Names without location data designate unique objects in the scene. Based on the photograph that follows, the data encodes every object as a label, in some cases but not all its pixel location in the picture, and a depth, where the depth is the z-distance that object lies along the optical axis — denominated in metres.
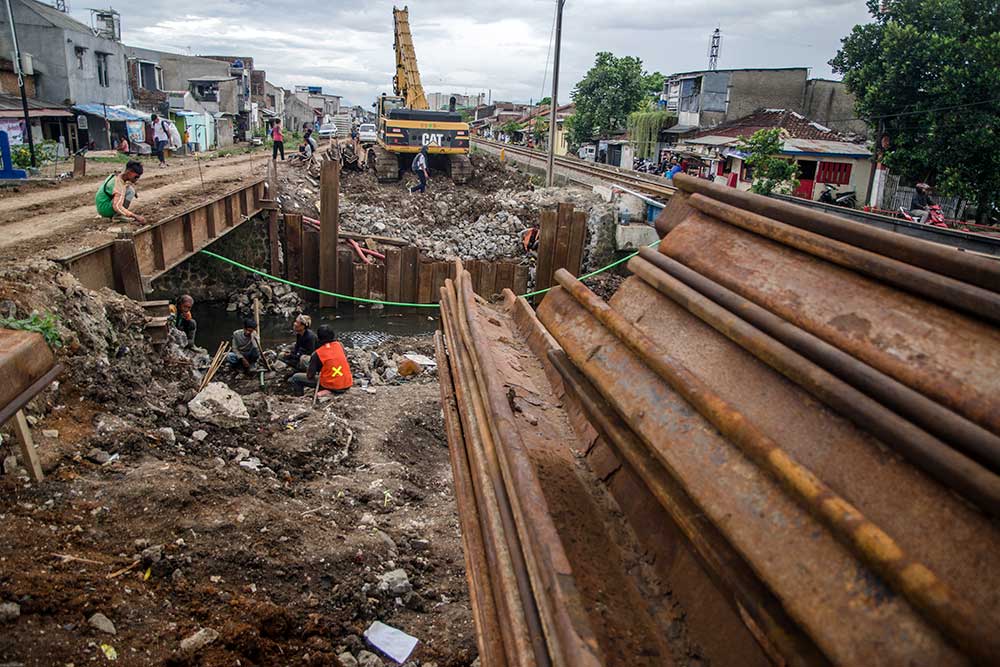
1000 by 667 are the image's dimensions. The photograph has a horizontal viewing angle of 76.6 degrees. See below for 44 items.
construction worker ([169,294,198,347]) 9.59
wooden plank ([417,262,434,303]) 14.50
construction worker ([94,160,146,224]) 9.01
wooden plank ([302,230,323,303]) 15.08
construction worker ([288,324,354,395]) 8.22
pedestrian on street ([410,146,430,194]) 23.31
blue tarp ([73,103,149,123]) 28.00
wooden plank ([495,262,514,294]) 14.60
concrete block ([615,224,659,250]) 15.32
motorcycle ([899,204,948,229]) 15.12
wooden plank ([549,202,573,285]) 13.94
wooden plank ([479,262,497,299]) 14.54
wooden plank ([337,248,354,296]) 14.83
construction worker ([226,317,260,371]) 9.19
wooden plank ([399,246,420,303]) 14.45
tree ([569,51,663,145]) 44.59
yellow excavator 24.59
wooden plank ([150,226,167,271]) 9.13
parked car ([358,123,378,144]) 31.06
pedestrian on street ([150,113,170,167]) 22.86
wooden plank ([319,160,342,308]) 14.21
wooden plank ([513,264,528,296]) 14.77
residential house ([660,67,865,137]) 36.38
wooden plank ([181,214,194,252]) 10.29
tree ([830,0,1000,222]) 16.70
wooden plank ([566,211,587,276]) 13.98
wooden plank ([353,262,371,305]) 14.69
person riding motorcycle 16.29
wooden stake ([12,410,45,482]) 3.64
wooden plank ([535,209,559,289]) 14.00
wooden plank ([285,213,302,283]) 15.25
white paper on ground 3.61
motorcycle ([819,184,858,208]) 21.73
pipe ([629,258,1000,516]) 1.20
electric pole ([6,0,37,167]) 17.15
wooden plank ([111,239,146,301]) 7.91
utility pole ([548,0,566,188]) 17.46
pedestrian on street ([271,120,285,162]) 21.91
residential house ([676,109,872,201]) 22.69
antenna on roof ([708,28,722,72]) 58.41
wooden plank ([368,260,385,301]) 14.70
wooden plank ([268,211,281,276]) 15.64
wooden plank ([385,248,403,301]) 14.47
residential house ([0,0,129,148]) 27.95
